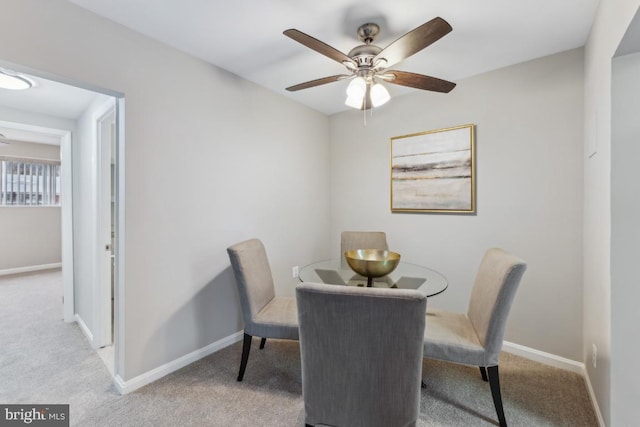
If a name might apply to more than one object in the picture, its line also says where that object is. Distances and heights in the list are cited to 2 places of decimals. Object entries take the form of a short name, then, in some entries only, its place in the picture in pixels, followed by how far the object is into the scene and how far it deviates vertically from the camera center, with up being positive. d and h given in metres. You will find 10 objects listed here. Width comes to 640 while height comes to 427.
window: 4.86 +0.54
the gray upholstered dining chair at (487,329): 1.44 -0.69
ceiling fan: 1.43 +0.90
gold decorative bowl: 1.72 -0.34
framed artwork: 2.48 +0.39
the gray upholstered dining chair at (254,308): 1.83 -0.70
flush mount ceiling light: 1.93 +0.94
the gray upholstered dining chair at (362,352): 1.06 -0.57
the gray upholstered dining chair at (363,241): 2.73 -0.29
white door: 2.35 -0.16
